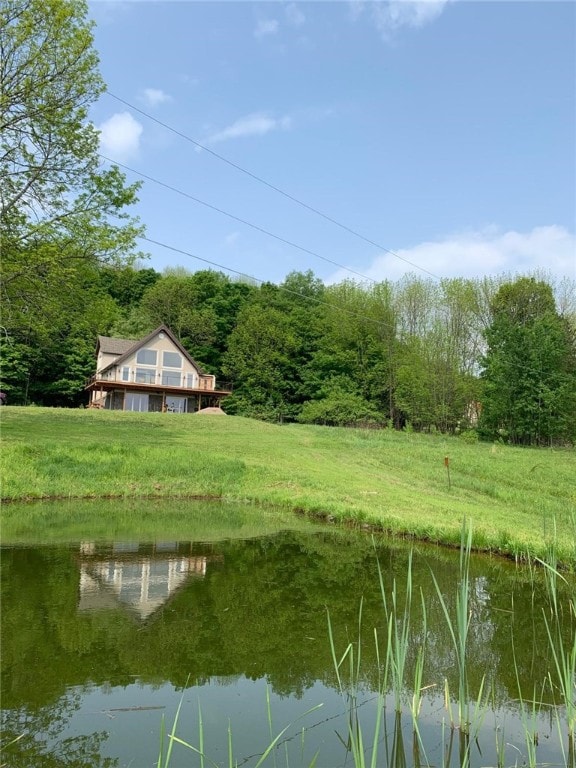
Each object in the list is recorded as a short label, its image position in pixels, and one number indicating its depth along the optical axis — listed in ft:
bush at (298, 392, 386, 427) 135.23
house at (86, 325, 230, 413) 136.05
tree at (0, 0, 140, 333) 43.24
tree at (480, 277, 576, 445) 107.34
